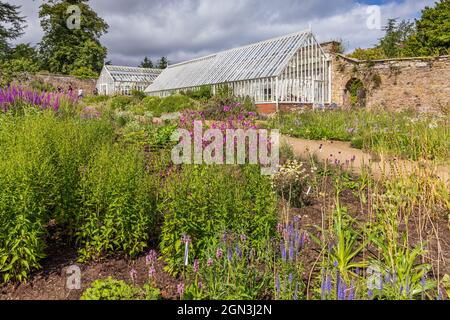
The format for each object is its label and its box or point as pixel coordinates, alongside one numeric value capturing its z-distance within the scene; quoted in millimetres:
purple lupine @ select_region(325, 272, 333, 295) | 1977
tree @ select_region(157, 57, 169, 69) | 48669
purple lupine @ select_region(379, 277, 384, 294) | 2116
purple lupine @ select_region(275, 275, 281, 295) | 2069
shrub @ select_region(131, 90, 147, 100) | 21747
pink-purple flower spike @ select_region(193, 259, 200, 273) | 2361
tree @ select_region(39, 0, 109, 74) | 35062
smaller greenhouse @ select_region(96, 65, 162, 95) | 30016
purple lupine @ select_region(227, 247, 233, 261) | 2338
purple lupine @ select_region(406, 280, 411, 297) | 2002
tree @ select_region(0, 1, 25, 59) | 31355
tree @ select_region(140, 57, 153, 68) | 52031
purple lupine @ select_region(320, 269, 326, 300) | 1933
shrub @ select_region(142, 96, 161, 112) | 15838
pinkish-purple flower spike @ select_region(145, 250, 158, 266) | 2362
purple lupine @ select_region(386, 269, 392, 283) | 2211
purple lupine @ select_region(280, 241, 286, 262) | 2321
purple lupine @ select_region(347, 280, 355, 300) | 1911
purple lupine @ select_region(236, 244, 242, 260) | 2398
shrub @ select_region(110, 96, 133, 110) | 16092
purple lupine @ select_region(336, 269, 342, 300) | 1914
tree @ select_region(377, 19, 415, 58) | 23844
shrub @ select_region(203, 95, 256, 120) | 8906
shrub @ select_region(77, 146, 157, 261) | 2723
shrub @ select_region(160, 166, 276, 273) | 2645
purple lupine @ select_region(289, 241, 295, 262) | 2320
